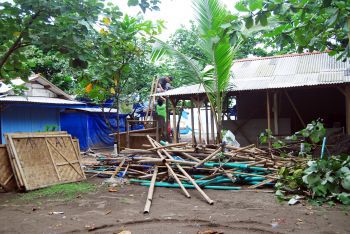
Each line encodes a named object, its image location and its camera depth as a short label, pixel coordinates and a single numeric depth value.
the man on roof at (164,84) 15.63
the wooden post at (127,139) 11.24
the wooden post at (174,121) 12.65
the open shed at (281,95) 11.30
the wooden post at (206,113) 13.77
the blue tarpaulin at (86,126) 17.75
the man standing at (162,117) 13.03
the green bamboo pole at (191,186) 6.85
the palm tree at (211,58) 8.15
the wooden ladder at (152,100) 15.14
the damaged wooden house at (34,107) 12.31
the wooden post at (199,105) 11.73
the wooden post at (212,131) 12.34
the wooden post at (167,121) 13.41
